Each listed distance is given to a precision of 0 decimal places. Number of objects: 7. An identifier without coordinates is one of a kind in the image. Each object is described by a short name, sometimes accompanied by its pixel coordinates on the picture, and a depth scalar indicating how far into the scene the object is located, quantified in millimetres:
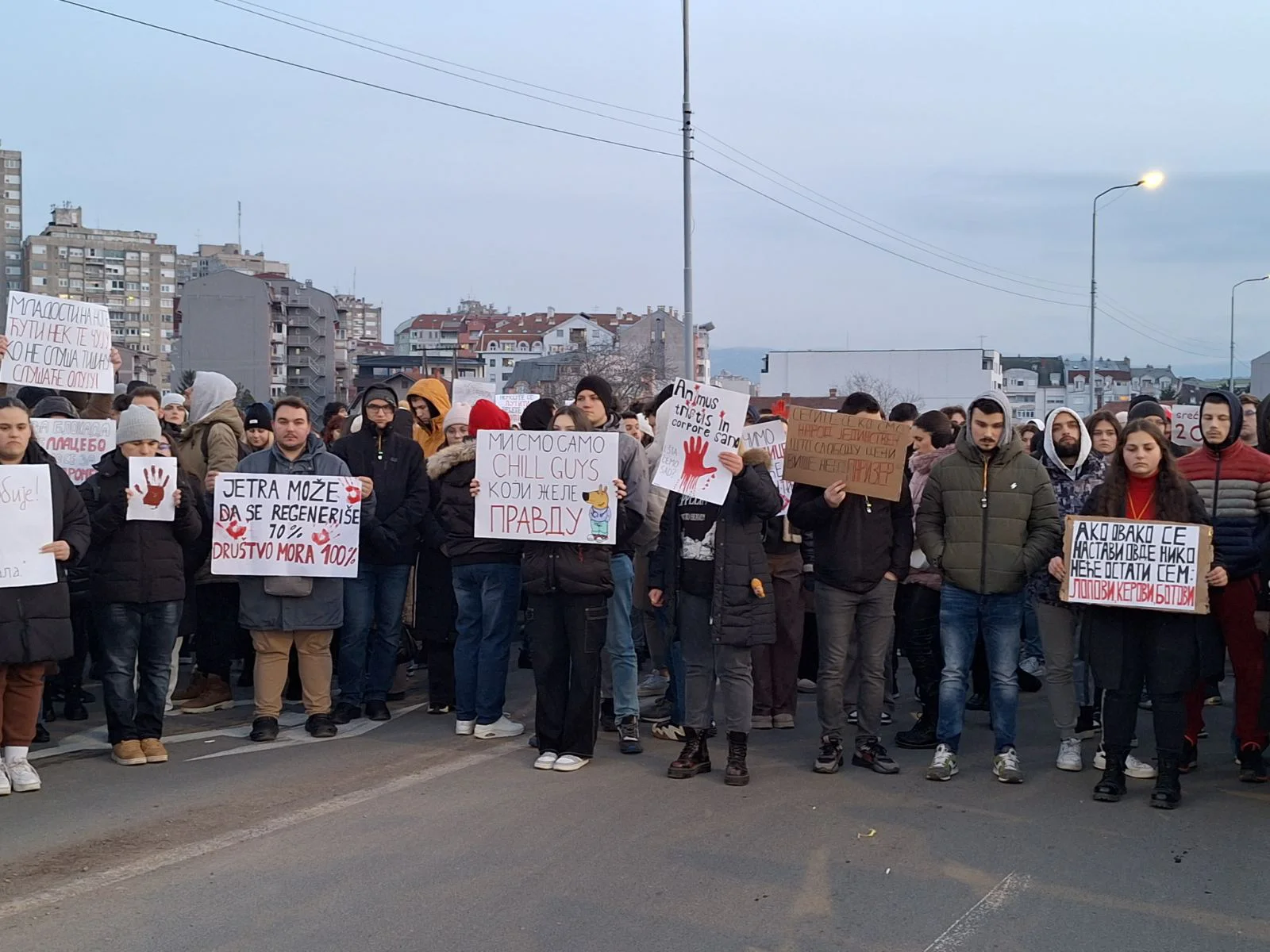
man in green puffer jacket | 7496
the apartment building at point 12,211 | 149000
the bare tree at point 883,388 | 100750
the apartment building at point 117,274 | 149375
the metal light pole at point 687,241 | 21828
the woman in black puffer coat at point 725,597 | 7457
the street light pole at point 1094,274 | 39269
